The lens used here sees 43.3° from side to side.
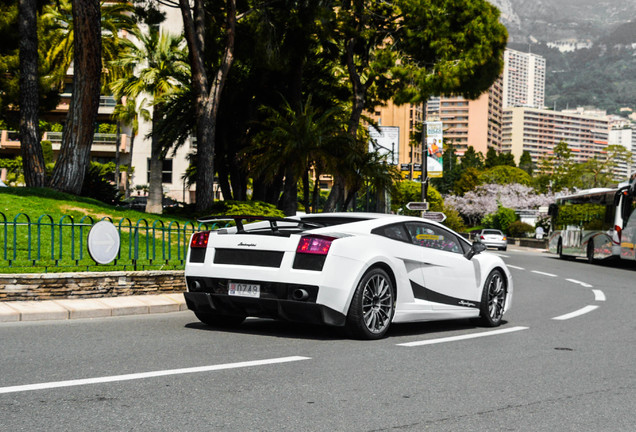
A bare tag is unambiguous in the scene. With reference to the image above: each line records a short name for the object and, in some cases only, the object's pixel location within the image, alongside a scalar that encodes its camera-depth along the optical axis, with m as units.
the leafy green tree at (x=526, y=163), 162.43
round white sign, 11.77
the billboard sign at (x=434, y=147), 40.81
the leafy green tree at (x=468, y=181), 120.43
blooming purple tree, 97.38
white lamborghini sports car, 7.96
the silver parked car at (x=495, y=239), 49.51
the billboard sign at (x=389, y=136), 46.47
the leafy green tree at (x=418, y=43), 27.55
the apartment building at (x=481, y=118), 198.00
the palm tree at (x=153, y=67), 41.41
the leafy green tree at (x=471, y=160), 152.25
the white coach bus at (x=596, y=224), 27.20
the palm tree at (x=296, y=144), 22.53
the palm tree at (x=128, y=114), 55.66
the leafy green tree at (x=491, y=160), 150.50
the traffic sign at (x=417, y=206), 27.02
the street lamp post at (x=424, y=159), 39.25
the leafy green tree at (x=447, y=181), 142.50
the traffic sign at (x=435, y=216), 25.23
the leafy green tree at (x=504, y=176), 109.65
